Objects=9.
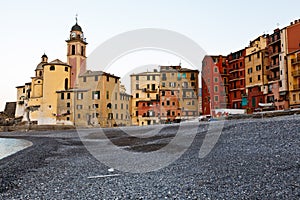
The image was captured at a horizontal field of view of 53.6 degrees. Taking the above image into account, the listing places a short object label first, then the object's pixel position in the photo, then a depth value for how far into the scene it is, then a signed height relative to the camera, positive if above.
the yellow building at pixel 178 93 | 73.38 +5.76
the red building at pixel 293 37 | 49.69 +13.13
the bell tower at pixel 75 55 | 81.69 +16.71
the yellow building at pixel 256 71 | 57.21 +8.84
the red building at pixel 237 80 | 64.30 +7.91
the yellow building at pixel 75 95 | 70.38 +5.24
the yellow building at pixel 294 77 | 47.52 +6.19
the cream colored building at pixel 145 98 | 74.75 +4.89
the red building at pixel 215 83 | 69.56 +7.66
